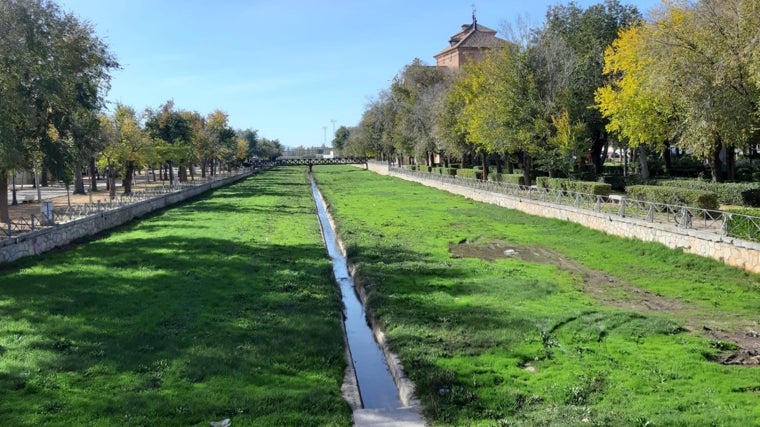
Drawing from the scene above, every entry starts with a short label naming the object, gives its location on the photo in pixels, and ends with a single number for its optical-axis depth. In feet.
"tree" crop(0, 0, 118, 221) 71.31
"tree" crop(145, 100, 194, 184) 190.29
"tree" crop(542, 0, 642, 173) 137.69
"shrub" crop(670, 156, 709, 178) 157.25
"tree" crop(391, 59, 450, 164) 220.02
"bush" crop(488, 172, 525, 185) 142.69
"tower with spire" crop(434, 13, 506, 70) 325.64
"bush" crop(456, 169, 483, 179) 184.38
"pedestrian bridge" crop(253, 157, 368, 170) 499.79
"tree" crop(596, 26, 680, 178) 88.84
